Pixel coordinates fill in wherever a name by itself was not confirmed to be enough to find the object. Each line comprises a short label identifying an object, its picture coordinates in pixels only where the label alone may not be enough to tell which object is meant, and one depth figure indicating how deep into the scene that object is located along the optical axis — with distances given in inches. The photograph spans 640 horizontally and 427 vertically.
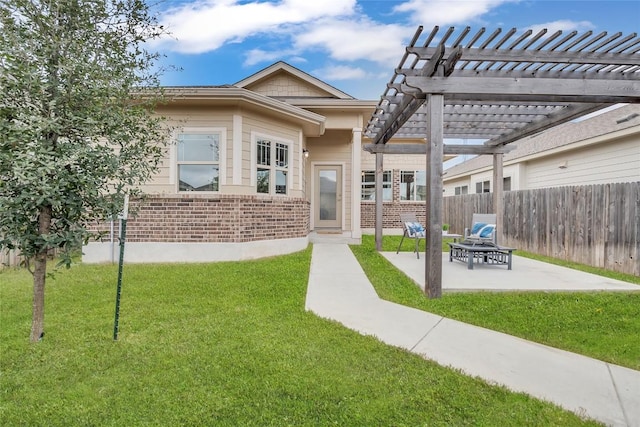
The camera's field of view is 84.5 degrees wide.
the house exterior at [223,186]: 313.7
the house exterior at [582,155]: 354.9
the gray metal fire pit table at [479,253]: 269.4
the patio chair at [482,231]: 294.3
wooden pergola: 183.5
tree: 111.3
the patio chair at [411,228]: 332.0
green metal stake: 129.2
